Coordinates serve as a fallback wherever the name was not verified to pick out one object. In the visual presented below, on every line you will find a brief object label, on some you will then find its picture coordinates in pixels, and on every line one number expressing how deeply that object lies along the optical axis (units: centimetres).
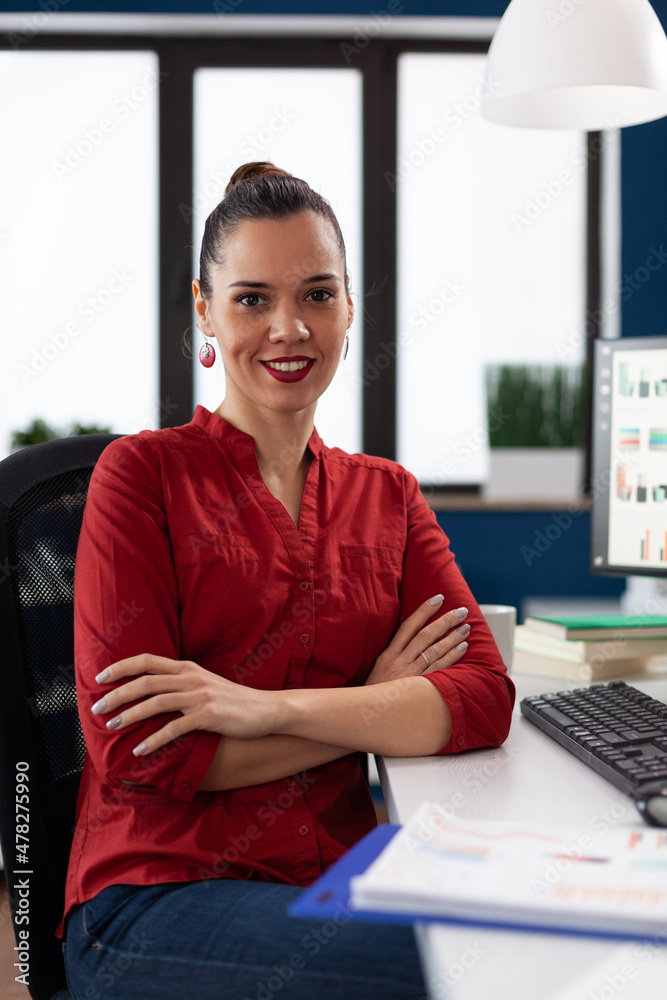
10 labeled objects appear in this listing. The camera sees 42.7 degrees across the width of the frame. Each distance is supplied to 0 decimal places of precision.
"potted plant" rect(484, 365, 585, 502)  275
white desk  53
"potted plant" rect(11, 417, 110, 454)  282
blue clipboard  56
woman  88
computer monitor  152
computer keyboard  87
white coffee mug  136
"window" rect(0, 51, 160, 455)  316
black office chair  102
